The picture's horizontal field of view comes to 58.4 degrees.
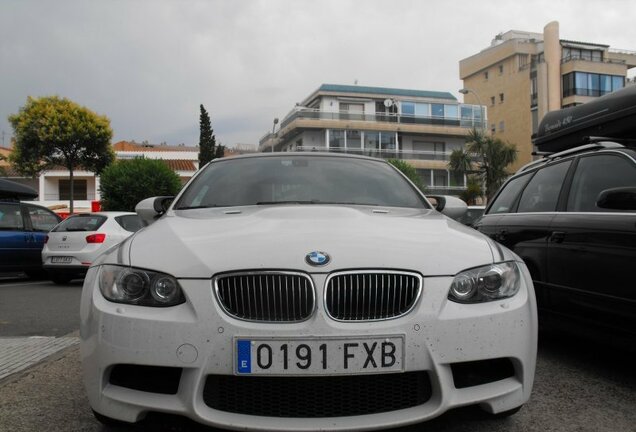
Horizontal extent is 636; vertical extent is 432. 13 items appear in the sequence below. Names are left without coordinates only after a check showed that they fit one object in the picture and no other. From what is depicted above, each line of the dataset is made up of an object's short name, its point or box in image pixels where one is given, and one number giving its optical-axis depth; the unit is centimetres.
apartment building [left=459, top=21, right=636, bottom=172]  4688
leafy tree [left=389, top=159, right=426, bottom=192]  4356
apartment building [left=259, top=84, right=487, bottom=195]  5106
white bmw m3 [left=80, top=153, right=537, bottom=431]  217
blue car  1055
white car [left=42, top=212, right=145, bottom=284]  1021
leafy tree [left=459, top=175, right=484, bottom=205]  3834
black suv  330
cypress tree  4644
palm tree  3753
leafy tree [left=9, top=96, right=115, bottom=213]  3128
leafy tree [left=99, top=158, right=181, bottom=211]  2928
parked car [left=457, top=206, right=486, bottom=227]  1600
